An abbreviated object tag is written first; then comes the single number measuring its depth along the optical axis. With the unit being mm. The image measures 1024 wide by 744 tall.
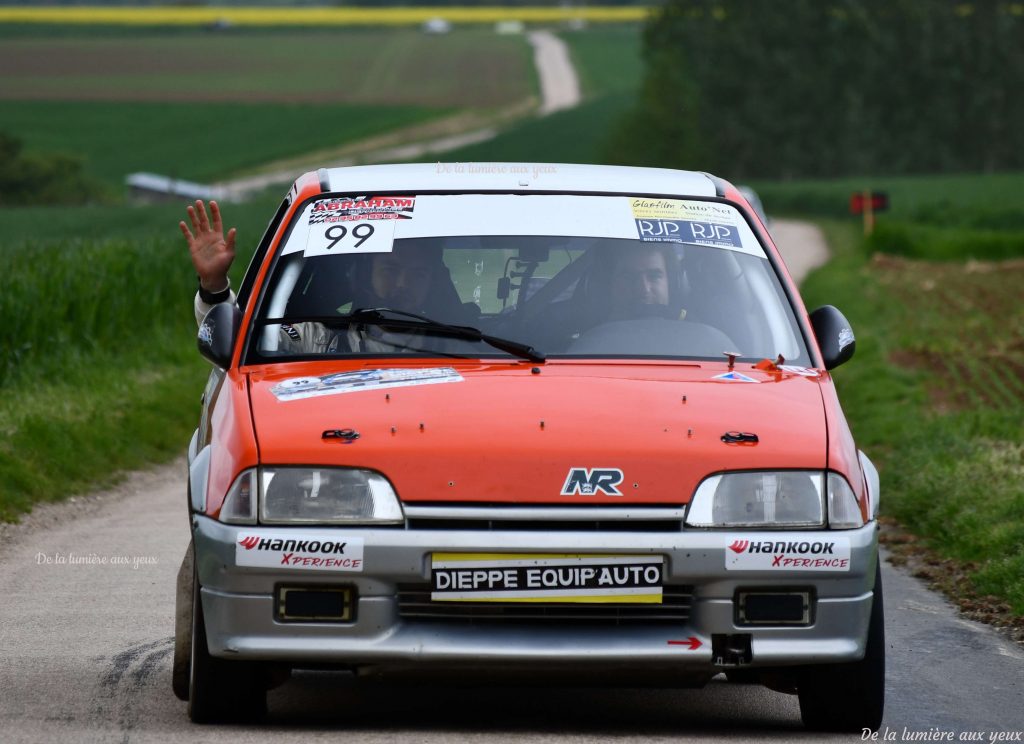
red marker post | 105687
